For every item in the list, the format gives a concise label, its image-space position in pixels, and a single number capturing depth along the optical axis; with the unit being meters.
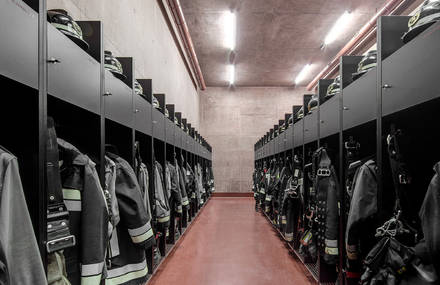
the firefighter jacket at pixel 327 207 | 2.50
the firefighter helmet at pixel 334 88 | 2.80
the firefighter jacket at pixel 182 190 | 4.43
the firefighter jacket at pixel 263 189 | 7.01
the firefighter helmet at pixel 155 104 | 3.51
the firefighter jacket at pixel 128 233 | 2.04
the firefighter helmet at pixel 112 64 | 2.29
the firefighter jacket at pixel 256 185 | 8.52
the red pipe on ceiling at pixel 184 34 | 6.59
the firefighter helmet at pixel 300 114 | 4.12
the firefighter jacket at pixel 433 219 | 1.20
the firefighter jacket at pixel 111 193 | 1.87
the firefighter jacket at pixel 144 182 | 2.62
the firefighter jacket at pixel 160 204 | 3.13
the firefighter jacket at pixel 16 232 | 0.98
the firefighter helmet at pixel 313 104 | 3.40
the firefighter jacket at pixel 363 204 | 1.88
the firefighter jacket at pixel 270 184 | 5.45
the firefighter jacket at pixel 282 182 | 4.53
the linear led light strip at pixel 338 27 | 7.22
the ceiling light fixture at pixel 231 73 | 10.72
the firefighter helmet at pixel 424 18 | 1.47
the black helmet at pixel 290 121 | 4.72
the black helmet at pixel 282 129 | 5.50
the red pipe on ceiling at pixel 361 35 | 5.95
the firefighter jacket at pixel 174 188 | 3.97
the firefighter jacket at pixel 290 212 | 4.06
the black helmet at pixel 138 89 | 2.86
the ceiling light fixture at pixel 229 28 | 7.25
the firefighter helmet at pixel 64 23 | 1.60
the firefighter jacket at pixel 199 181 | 6.77
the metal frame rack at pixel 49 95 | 1.11
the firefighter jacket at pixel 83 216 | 1.54
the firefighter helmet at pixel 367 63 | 2.12
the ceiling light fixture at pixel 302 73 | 10.67
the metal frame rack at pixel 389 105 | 1.41
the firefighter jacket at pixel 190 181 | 5.36
